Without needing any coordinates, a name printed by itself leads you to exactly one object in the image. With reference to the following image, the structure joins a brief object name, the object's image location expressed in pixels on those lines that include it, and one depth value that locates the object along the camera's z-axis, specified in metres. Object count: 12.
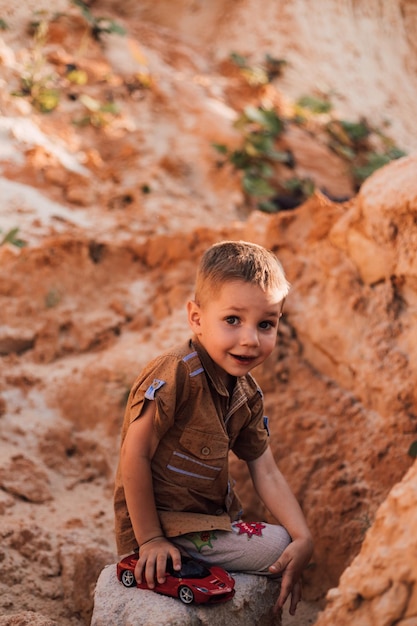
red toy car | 1.77
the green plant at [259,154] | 5.60
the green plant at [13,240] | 3.84
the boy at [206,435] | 1.87
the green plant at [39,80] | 5.57
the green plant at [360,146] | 6.54
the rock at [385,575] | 1.48
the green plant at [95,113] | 5.68
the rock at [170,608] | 1.74
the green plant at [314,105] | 6.84
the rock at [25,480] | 2.62
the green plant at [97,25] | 6.73
